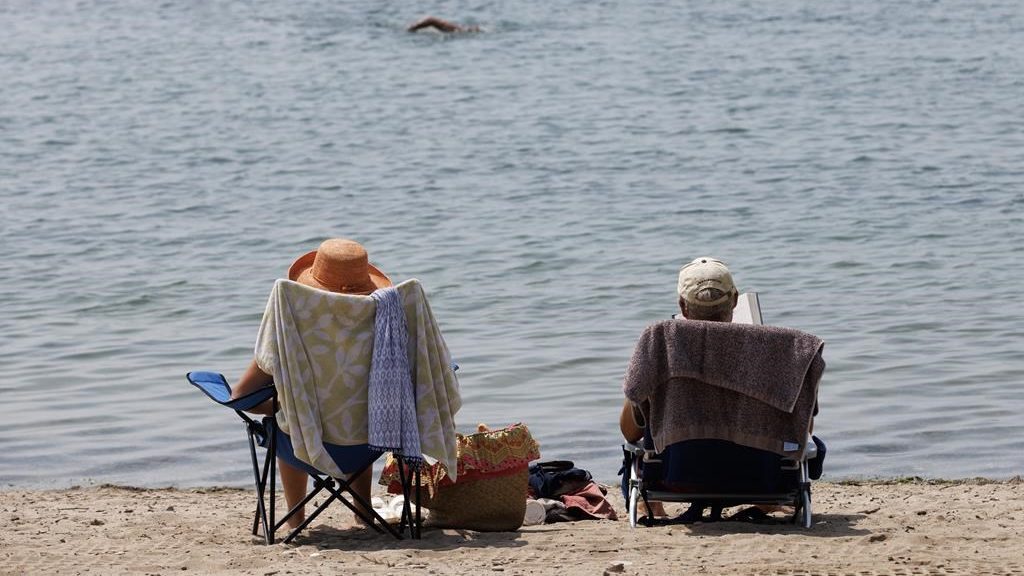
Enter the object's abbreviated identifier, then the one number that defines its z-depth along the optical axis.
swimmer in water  61.94
